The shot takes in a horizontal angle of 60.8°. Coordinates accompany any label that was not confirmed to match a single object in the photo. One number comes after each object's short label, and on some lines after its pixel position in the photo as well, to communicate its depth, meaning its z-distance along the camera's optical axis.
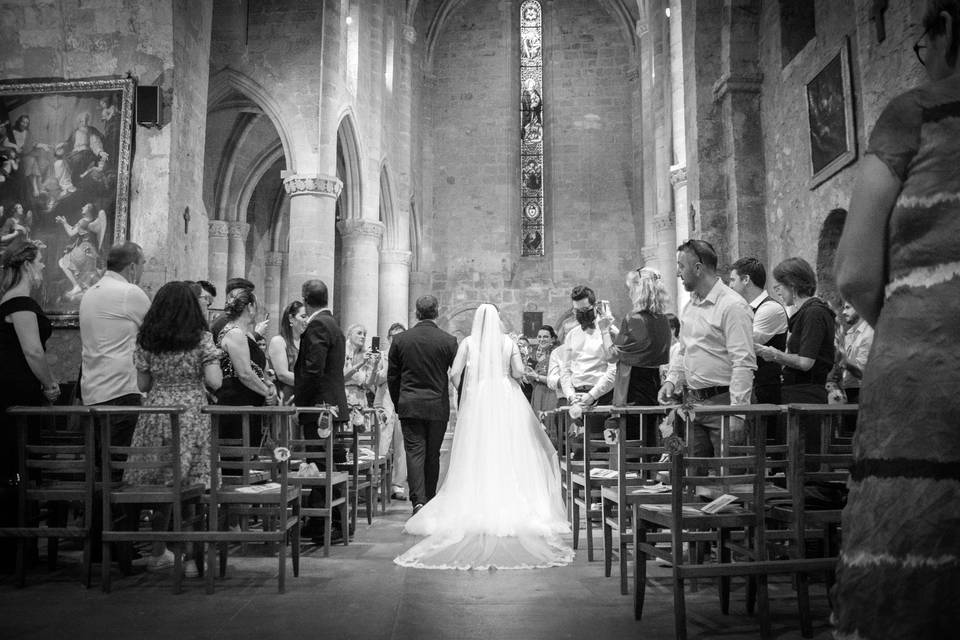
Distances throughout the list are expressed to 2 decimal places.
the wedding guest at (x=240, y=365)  5.16
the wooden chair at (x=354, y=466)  5.71
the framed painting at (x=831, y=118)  7.58
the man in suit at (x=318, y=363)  5.36
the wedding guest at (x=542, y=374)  8.34
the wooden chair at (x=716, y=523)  3.03
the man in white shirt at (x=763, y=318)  4.91
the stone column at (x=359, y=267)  15.92
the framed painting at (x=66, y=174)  8.02
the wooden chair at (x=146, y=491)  3.80
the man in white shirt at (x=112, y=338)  4.62
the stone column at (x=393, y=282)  18.95
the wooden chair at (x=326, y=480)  4.75
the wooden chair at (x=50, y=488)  3.90
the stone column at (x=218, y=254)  17.36
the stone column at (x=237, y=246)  17.94
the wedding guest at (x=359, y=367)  7.63
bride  4.68
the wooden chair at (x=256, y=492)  3.85
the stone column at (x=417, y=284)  21.38
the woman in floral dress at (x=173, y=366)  4.30
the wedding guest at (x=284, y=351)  6.22
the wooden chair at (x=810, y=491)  3.06
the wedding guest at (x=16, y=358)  4.39
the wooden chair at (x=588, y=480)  4.64
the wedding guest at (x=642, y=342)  5.45
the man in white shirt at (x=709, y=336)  4.22
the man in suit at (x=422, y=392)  6.26
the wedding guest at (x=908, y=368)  1.30
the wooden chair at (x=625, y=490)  3.76
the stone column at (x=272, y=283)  21.41
